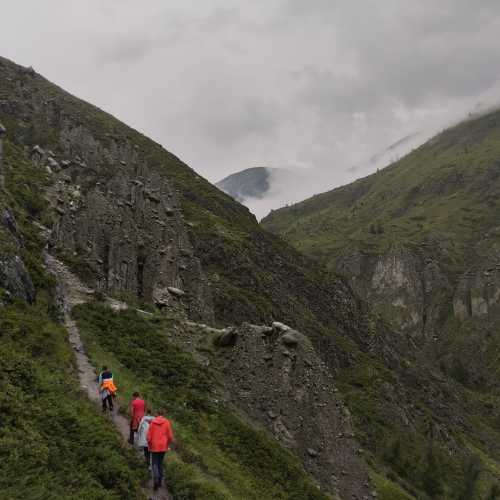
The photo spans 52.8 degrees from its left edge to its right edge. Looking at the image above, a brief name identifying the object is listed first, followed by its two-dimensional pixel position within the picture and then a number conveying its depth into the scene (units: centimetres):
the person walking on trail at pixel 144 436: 1185
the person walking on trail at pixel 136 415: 1305
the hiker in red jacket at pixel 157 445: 1119
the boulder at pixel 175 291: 3222
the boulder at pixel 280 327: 2434
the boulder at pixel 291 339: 2362
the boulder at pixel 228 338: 2335
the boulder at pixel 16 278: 1733
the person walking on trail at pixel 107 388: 1436
